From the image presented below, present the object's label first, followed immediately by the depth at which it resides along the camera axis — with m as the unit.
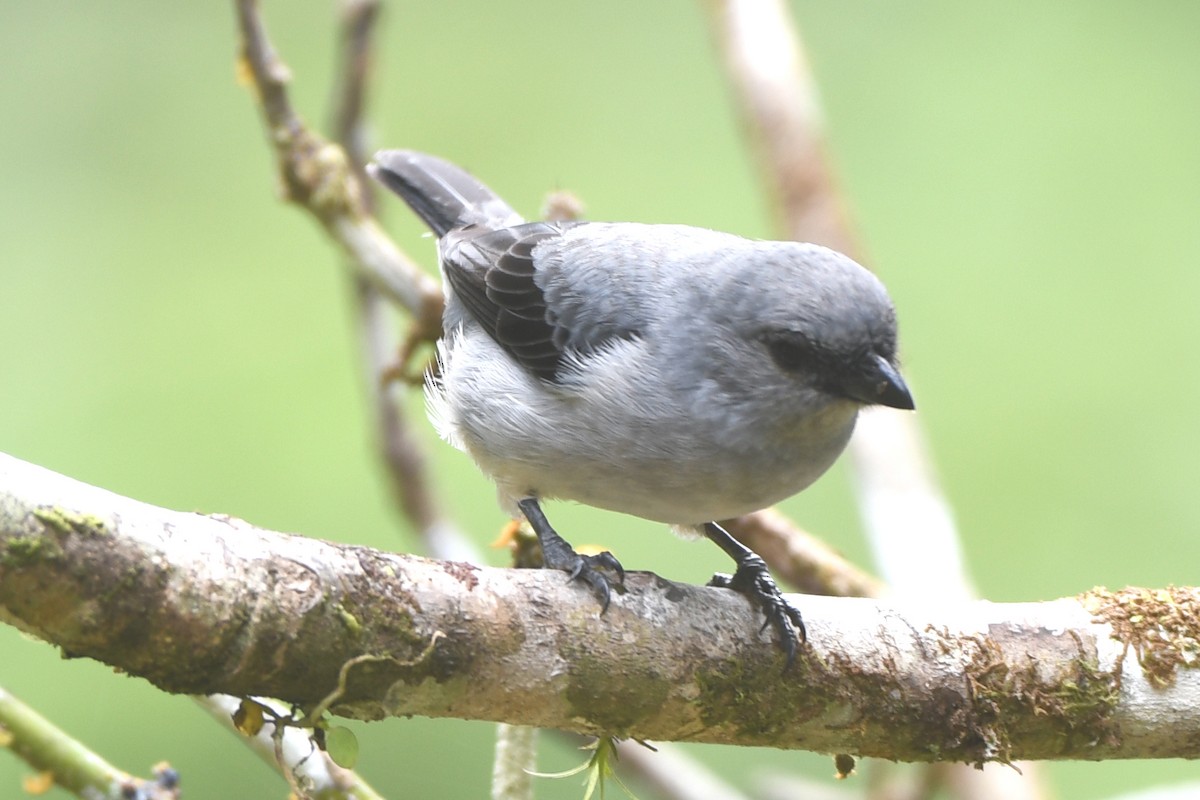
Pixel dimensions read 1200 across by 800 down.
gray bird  5.68
